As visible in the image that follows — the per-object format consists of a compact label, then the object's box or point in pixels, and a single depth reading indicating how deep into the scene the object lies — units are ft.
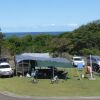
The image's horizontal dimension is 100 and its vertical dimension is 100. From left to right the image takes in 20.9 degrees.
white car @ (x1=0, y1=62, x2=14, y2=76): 90.57
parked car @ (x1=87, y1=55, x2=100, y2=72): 103.45
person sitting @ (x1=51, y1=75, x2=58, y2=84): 80.53
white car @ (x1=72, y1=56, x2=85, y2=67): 114.14
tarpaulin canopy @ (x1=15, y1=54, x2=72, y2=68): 85.27
